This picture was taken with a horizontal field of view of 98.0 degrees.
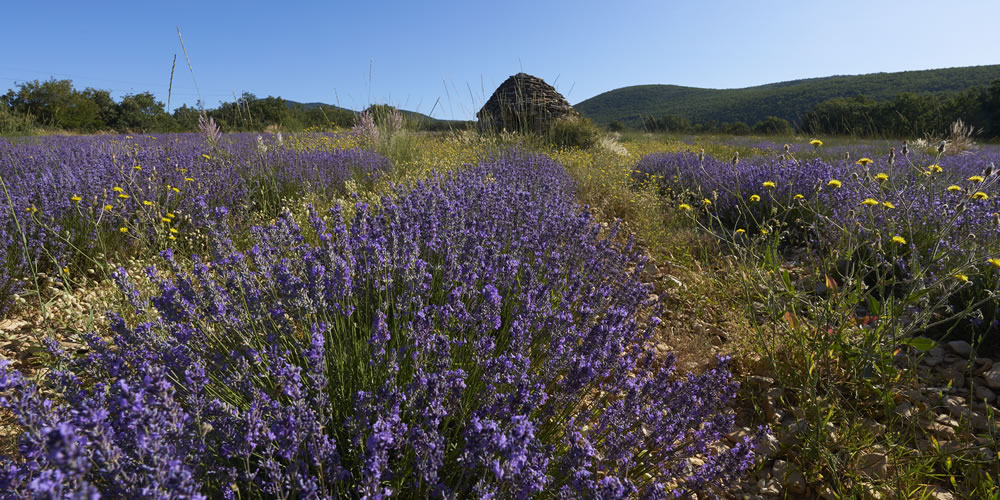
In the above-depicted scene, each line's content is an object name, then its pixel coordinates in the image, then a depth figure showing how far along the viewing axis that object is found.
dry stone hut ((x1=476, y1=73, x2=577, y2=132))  12.28
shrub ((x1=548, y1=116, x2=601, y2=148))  10.70
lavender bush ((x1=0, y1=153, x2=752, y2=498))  0.89
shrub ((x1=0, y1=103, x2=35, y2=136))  8.58
